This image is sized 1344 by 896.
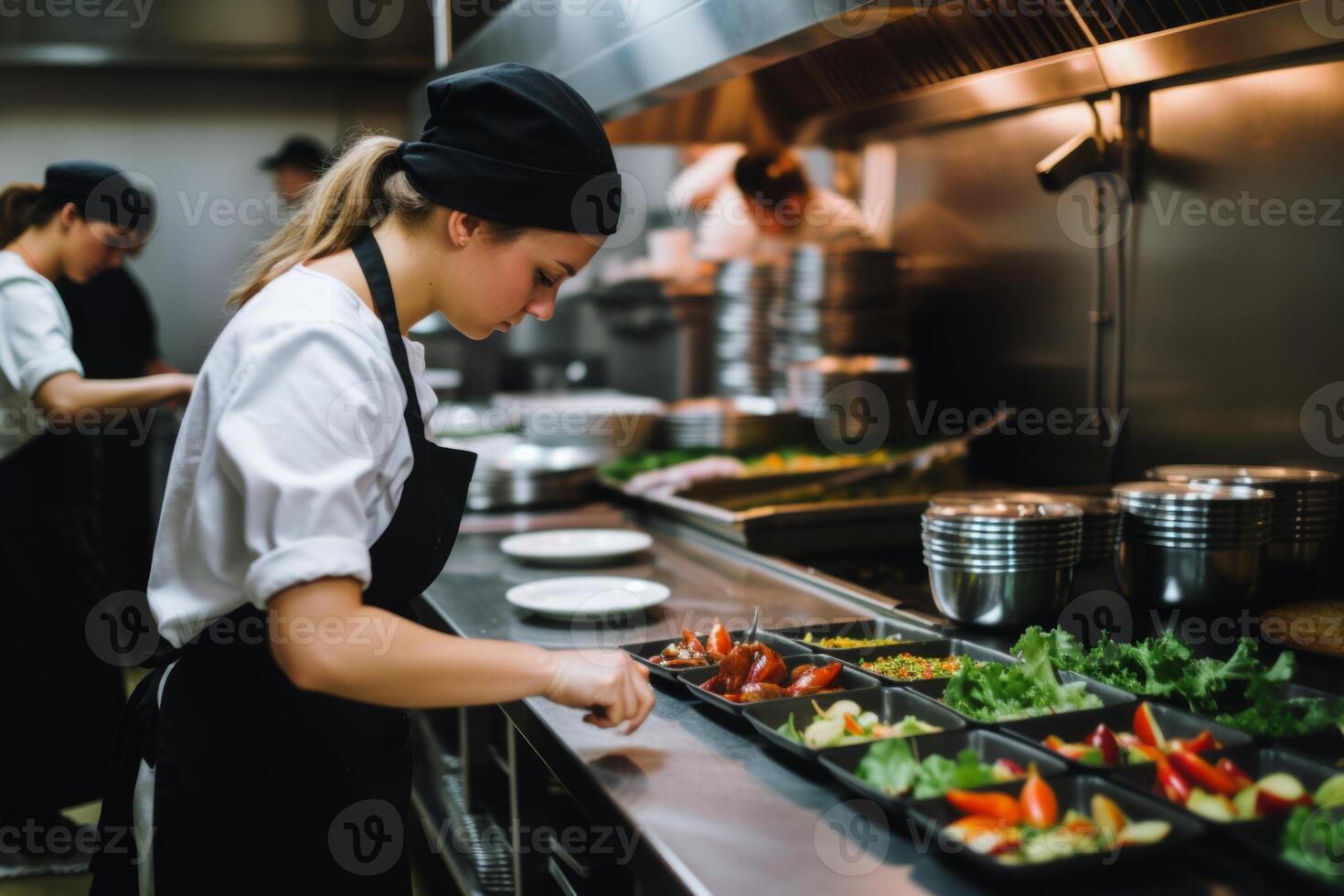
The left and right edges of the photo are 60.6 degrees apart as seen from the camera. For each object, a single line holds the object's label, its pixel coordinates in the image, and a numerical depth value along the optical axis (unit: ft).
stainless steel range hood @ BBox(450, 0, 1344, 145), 6.28
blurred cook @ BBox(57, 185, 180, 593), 14.98
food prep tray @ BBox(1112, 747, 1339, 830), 3.73
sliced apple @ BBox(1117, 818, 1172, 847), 3.34
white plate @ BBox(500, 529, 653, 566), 8.23
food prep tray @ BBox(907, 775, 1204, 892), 3.22
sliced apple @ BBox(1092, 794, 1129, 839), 3.48
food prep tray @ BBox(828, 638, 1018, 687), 5.45
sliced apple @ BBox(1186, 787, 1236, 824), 3.55
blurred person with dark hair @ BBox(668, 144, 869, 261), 11.37
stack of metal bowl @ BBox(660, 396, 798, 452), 11.42
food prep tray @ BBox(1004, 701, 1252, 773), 4.22
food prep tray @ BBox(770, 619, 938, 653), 5.99
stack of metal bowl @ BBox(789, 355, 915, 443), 10.45
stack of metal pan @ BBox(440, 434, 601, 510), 10.80
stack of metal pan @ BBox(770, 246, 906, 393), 10.95
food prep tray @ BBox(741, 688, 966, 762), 4.37
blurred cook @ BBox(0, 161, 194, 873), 10.44
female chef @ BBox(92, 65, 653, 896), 3.73
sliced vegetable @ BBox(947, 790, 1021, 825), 3.52
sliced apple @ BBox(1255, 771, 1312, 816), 3.53
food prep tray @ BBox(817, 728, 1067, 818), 3.75
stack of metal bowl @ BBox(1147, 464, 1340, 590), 6.31
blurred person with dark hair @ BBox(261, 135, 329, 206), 18.01
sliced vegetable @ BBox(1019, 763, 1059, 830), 3.50
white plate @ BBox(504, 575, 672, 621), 6.63
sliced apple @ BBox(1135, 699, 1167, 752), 4.27
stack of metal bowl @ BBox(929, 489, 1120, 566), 6.52
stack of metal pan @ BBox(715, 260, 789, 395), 11.82
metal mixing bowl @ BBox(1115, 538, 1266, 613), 6.02
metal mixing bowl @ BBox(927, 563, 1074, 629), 5.90
